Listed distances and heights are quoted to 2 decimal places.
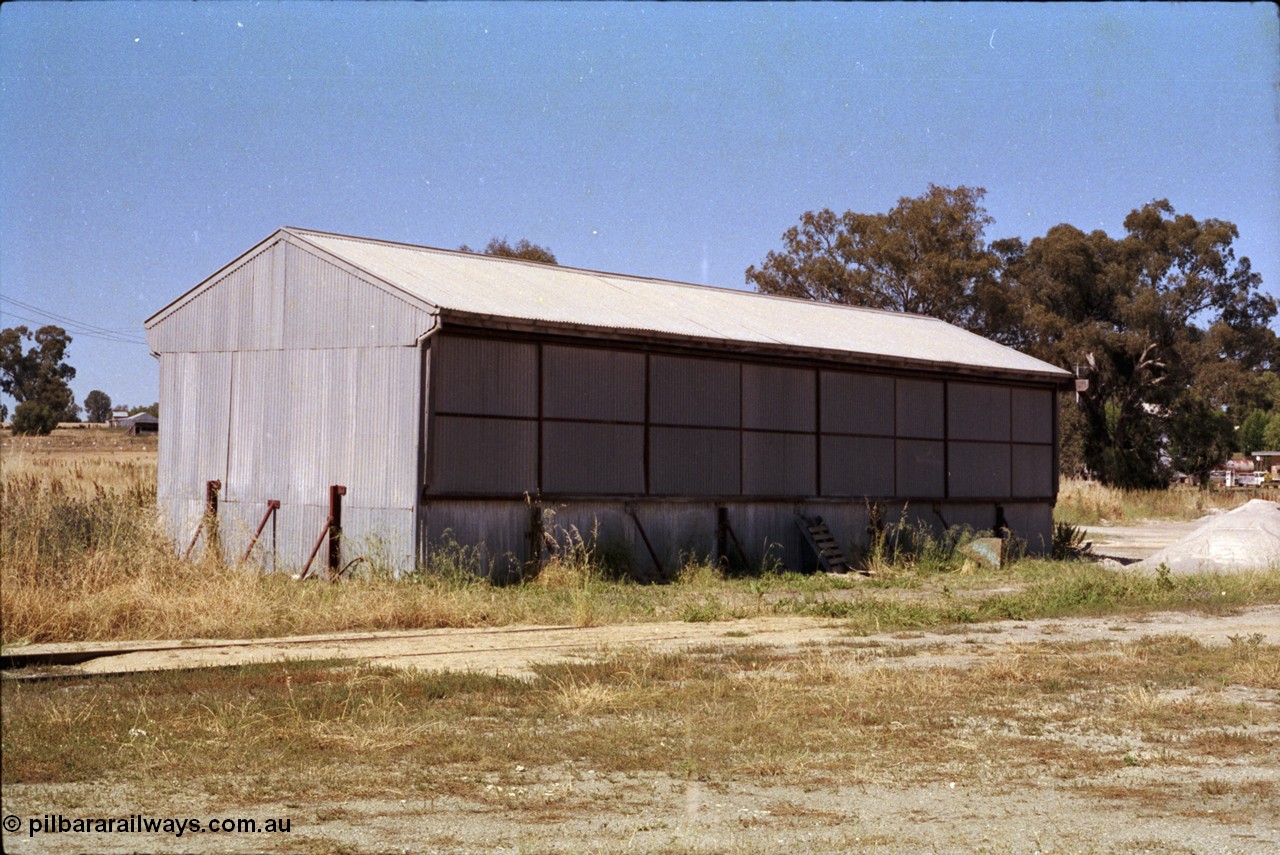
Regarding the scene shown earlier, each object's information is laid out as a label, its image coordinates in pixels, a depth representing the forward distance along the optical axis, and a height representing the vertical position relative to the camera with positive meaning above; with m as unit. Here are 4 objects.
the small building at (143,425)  89.62 +2.15
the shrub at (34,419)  65.29 +1.84
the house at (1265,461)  96.25 +0.98
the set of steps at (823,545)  26.45 -1.48
